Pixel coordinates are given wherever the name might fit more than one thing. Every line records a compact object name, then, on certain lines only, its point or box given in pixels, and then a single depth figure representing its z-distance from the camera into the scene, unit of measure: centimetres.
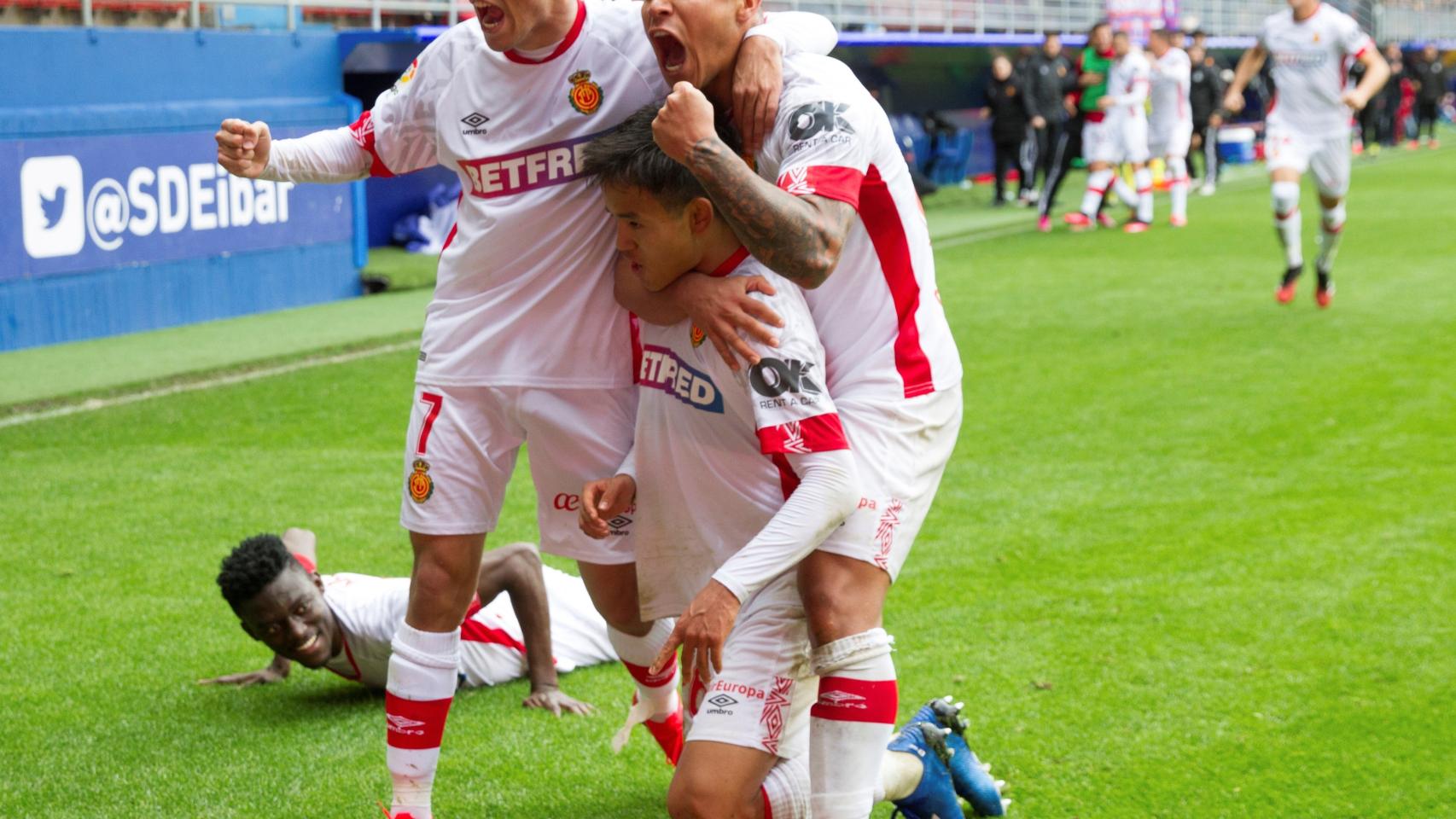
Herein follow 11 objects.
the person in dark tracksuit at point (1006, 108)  2133
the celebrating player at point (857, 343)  299
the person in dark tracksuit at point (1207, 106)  2395
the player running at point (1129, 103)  1783
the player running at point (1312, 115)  1140
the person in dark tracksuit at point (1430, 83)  3566
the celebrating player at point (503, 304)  345
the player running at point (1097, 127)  1789
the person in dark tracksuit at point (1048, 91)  2084
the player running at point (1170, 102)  1892
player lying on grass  438
